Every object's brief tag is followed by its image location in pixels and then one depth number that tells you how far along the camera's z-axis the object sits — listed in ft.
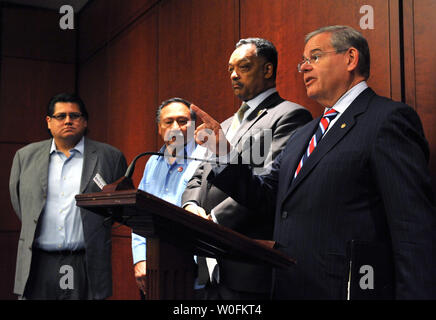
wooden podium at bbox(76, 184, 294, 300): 4.45
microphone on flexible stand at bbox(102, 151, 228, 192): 4.97
